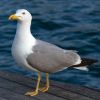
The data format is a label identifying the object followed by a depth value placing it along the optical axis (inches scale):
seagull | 240.7
